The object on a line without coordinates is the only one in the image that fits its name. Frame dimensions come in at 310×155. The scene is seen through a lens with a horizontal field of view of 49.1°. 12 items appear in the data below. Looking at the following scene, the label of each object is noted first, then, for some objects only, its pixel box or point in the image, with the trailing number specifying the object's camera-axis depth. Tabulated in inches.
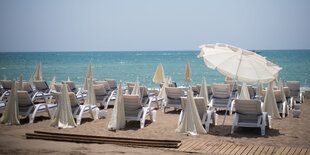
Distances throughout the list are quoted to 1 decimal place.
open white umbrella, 291.3
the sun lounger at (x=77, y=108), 327.3
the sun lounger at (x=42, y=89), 481.7
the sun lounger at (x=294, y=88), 510.6
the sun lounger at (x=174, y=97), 402.6
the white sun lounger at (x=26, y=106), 333.7
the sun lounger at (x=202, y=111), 302.8
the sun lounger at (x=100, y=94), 438.6
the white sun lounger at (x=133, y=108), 321.5
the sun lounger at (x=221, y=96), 387.2
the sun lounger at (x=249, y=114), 286.8
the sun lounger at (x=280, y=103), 381.2
